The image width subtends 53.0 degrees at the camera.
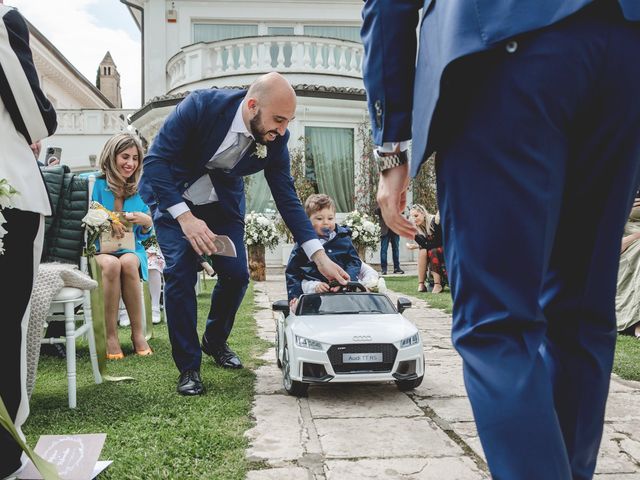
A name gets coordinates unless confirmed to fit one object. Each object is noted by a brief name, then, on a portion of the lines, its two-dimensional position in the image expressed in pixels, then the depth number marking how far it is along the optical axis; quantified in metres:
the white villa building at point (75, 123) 20.81
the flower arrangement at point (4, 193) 1.86
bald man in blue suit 3.40
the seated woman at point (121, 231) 4.93
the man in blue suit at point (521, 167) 1.20
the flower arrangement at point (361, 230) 10.66
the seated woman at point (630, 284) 5.55
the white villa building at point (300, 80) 15.55
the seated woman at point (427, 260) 9.78
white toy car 3.56
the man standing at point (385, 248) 13.17
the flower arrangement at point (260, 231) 11.40
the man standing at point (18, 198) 2.25
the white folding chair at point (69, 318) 3.29
